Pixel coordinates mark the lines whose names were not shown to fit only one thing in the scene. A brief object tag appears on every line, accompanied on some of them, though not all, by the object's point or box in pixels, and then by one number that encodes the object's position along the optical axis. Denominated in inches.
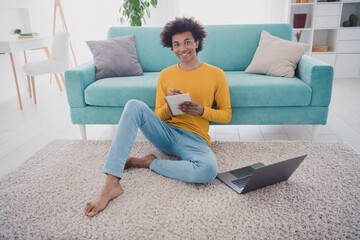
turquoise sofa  82.9
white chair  133.0
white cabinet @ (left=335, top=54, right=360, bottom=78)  165.9
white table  120.4
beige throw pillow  91.7
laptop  56.1
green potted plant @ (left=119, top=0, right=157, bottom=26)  136.2
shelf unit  161.6
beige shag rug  50.6
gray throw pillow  97.2
